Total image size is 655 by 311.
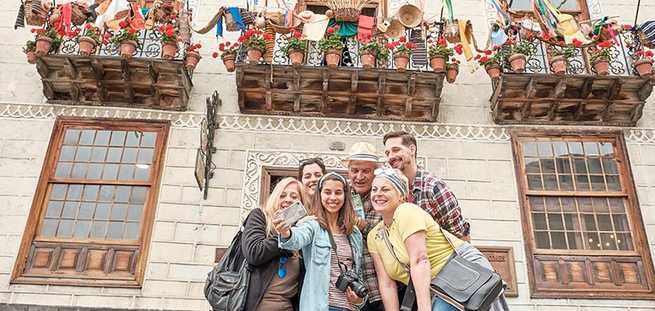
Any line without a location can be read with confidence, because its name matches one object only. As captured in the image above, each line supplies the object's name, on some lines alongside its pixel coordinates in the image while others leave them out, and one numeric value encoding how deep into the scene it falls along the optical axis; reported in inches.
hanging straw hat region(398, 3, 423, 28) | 395.2
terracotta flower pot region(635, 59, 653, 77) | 375.2
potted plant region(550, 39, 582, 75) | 376.5
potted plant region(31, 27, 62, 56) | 373.1
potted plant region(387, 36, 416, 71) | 376.5
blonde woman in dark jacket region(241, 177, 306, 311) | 161.0
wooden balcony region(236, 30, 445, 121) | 376.2
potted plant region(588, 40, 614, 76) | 379.6
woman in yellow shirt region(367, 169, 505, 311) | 148.5
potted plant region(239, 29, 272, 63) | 374.0
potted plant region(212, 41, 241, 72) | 382.9
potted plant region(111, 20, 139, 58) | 375.2
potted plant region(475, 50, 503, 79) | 385.7
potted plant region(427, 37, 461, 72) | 376.5
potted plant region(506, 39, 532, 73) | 379.9
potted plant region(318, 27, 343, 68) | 375.9
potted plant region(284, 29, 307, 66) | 375.9
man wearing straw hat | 186.1
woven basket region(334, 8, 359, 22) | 410.0
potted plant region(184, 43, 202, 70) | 382.9
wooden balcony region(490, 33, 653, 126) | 378.4
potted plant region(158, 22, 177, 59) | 378.6
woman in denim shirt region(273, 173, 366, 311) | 154.2
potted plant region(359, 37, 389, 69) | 376.2
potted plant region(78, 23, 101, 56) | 375.9
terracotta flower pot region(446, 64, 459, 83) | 384.2
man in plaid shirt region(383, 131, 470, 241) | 176.7
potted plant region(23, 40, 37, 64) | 377.4
